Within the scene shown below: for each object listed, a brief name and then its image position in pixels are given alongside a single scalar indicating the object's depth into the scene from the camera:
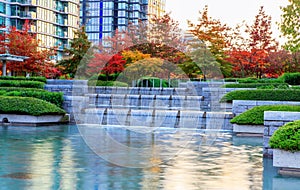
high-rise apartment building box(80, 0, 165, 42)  123.50
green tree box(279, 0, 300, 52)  35.78
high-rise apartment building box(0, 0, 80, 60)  80.50
